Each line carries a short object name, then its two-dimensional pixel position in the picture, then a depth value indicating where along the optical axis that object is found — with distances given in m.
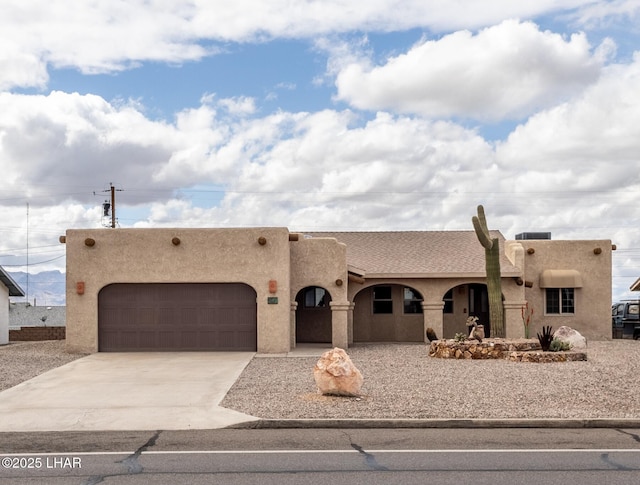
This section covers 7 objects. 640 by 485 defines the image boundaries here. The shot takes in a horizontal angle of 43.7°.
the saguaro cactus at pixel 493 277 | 24.86
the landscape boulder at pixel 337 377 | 14.28
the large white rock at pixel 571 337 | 24.47
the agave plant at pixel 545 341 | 22.36
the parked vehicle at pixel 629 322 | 32.50
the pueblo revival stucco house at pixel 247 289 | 24.69
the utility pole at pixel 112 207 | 48.98
